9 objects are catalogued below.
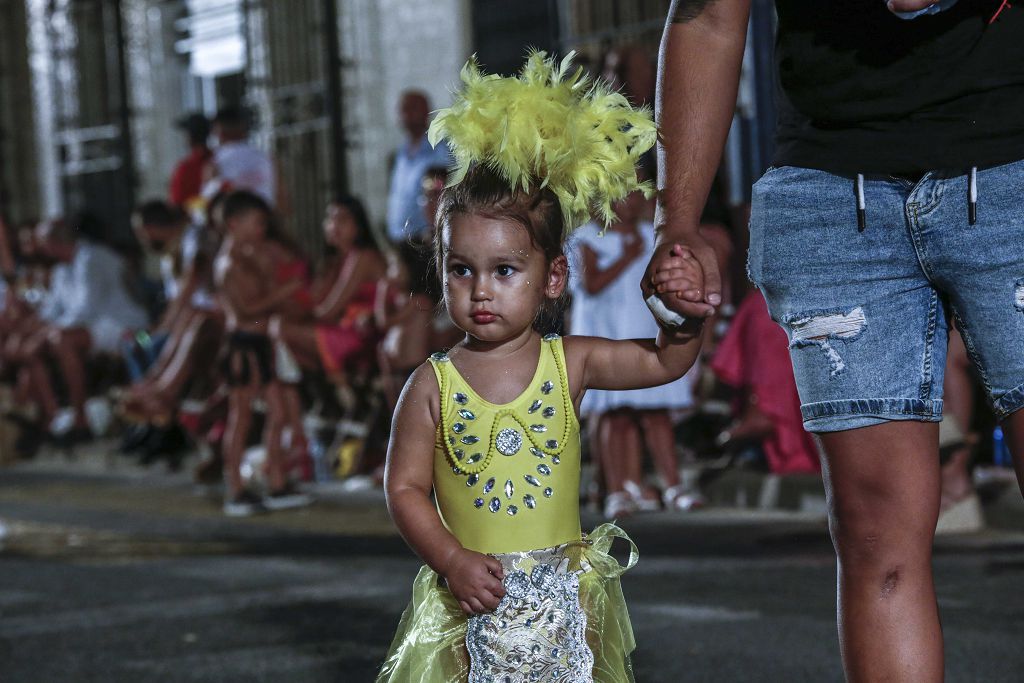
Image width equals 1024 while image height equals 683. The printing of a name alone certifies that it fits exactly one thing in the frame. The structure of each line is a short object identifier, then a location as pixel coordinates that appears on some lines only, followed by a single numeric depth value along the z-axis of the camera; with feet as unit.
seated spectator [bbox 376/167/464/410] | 28.94
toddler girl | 9.15
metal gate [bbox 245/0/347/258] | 47.75
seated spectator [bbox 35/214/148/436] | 43.04
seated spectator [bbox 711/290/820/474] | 25.27
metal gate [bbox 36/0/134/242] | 57.16
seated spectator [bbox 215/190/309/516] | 29.07
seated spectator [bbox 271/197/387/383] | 31.73
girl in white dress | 25.71
